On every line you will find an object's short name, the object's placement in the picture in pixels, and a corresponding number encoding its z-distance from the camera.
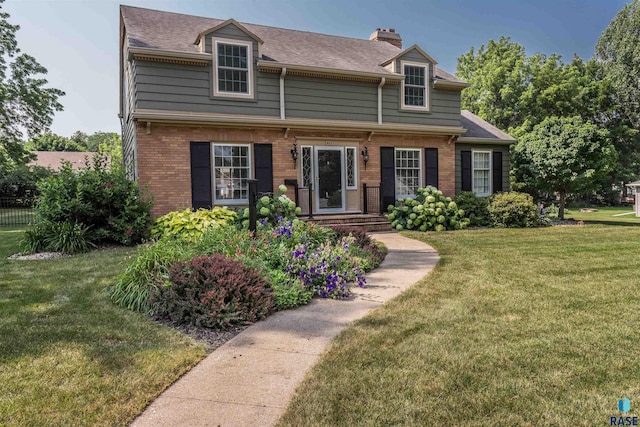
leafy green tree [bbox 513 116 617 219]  12.16
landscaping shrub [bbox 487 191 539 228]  11.30
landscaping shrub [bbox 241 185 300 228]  7.53
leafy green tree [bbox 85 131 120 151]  68.75
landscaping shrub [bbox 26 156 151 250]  7.67
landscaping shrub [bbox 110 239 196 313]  3.98
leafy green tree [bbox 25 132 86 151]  50.38
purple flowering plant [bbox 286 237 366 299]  4.51
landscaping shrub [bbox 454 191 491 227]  11.70
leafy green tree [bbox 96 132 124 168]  38.12
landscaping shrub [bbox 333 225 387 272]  5.85
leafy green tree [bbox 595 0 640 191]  25.64
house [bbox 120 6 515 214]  9.62
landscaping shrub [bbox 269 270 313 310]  4.03
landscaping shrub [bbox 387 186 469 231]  10.61
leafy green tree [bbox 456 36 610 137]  24.69
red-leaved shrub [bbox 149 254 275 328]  3.50
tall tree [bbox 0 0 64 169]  20.20
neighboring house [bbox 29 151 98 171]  37.59
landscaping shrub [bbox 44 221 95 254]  7.45
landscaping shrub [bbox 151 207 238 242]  7.54
